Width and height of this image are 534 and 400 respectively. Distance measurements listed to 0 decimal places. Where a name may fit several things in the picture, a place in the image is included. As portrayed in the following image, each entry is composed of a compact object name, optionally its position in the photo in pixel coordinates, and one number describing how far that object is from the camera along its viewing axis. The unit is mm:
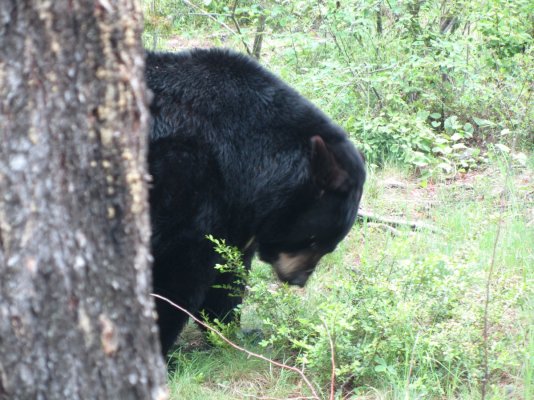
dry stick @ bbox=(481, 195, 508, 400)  6859
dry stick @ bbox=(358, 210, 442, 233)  12273
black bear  8422
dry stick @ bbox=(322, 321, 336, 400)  7322
